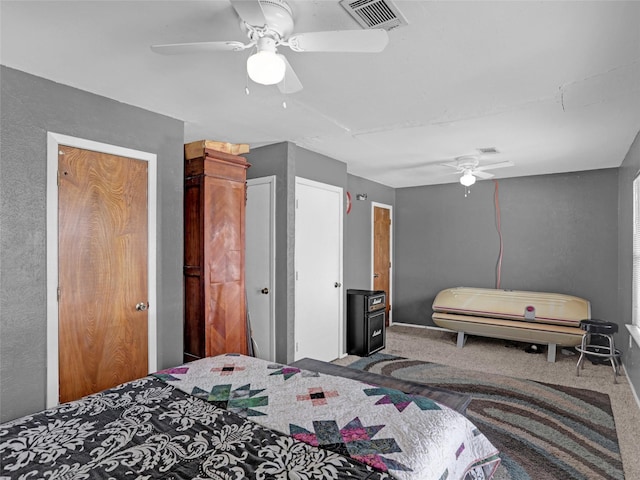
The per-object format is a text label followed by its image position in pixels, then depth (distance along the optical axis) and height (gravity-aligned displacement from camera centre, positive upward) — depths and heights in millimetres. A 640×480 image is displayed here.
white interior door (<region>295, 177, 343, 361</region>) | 4270 -319
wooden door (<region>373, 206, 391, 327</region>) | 6375 -117
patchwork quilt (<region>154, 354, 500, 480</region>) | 1464 -774
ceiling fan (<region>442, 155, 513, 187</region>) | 4625 +940
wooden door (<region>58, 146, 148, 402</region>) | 2607 -187
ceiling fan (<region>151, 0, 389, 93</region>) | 1625 +897
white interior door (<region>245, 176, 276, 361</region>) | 4148 -205
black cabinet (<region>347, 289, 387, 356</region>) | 4922 -1006
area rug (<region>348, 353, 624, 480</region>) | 2498 -1452
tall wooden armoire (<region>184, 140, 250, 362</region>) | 3398 -52
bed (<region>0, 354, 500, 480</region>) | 1354 -776
